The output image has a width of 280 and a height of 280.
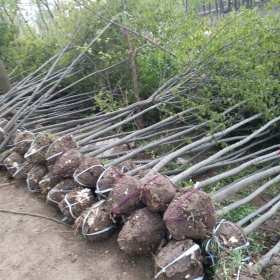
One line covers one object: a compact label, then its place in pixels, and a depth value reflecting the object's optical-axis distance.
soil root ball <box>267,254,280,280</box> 2.25
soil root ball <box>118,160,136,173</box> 3.59
